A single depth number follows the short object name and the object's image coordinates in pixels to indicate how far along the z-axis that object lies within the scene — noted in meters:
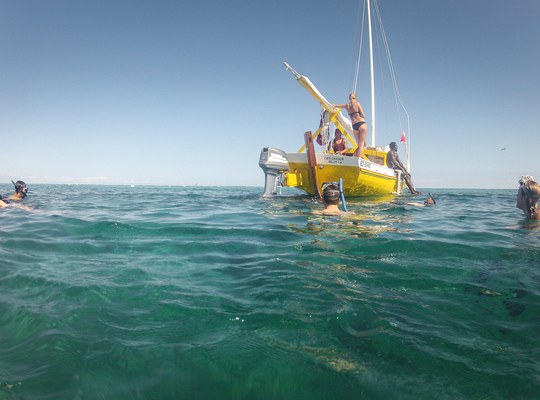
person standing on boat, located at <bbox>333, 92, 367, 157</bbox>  13.18
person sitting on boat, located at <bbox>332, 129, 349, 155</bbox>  15.15
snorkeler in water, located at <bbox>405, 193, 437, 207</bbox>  11.80
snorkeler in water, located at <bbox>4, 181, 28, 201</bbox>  12.04
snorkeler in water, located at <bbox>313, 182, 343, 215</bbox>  7.65
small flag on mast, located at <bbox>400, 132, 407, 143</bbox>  21.28
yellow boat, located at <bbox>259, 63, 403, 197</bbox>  12.77
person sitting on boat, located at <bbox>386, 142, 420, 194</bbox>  16.88
